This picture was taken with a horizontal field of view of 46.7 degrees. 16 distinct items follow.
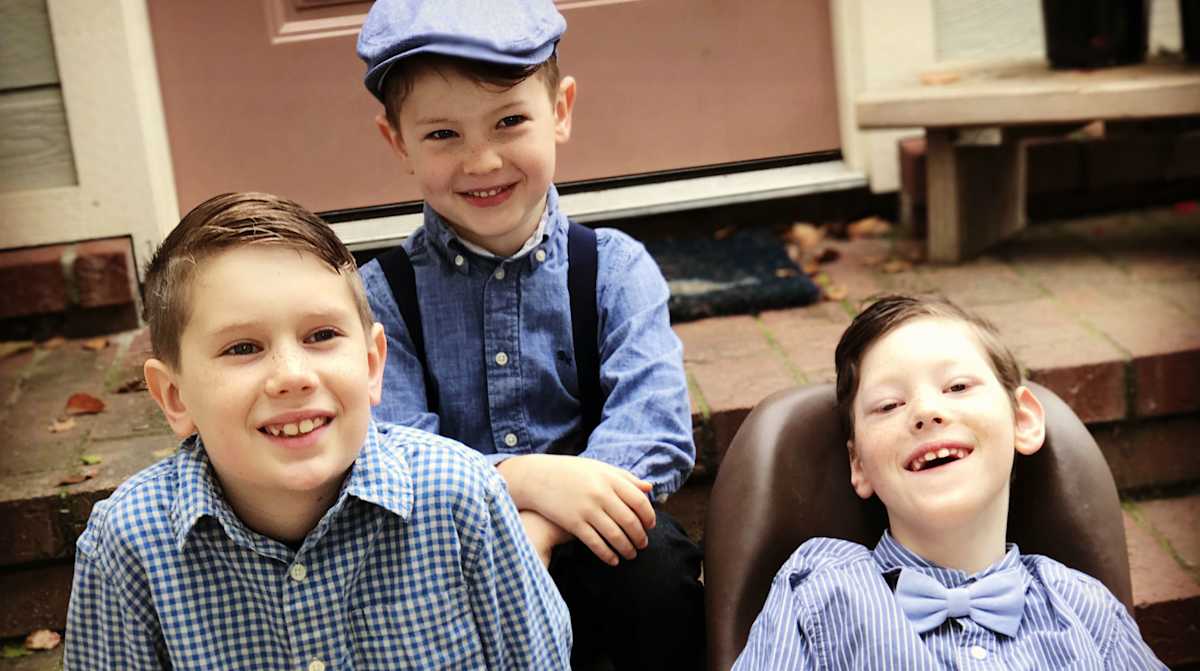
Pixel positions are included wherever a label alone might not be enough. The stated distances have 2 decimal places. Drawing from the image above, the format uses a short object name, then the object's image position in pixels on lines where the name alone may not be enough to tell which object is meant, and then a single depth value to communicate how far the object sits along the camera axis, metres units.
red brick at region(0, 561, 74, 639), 2.55
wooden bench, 3.02
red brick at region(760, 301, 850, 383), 2.80
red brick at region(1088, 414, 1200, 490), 2.74
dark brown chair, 2.09
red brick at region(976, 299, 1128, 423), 2.68
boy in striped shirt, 1.93
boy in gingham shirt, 1.73
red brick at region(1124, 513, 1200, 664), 2.46
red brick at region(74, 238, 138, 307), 3.04
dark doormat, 3.11
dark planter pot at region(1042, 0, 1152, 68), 3.27
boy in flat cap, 2.07
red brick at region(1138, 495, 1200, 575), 2.58
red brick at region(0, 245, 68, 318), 3.04
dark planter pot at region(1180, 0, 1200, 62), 3.23
